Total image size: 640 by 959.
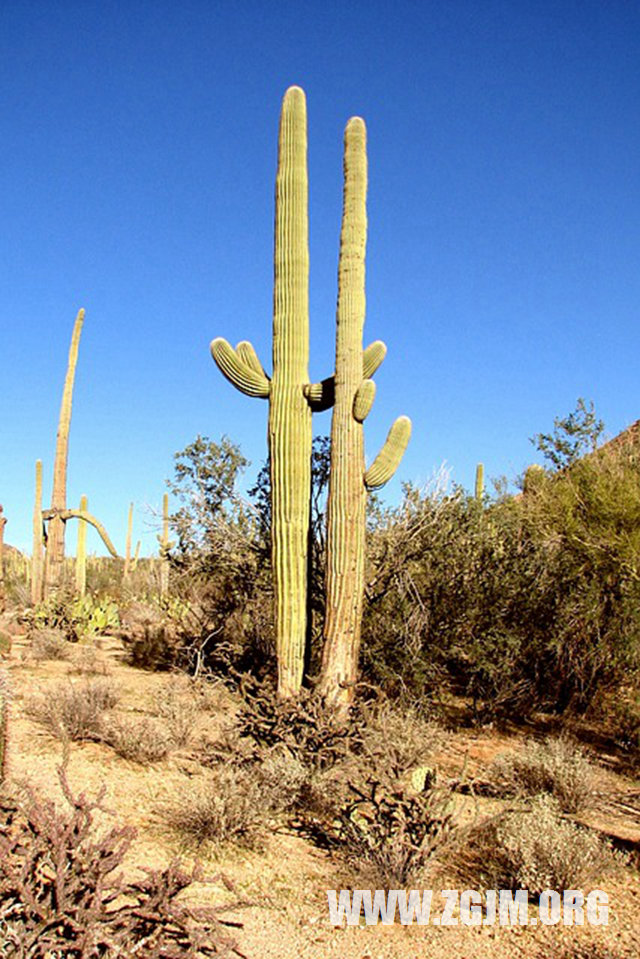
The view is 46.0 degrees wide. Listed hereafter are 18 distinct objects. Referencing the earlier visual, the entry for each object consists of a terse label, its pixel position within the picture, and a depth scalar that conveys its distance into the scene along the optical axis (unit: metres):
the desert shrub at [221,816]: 5.23
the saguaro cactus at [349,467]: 8.28
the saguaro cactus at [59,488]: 17.30
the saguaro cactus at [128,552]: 30.63
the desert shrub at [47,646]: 12.91
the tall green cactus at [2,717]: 6.02
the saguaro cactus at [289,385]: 8.45
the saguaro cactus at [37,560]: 18.00
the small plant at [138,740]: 7.05
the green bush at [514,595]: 8.68
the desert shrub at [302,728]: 6.35
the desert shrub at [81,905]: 3.00
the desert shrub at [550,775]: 6.28
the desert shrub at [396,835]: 4.66
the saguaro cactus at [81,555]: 20.11
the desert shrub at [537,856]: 4.68
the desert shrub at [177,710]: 7.54
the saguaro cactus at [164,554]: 11.66
